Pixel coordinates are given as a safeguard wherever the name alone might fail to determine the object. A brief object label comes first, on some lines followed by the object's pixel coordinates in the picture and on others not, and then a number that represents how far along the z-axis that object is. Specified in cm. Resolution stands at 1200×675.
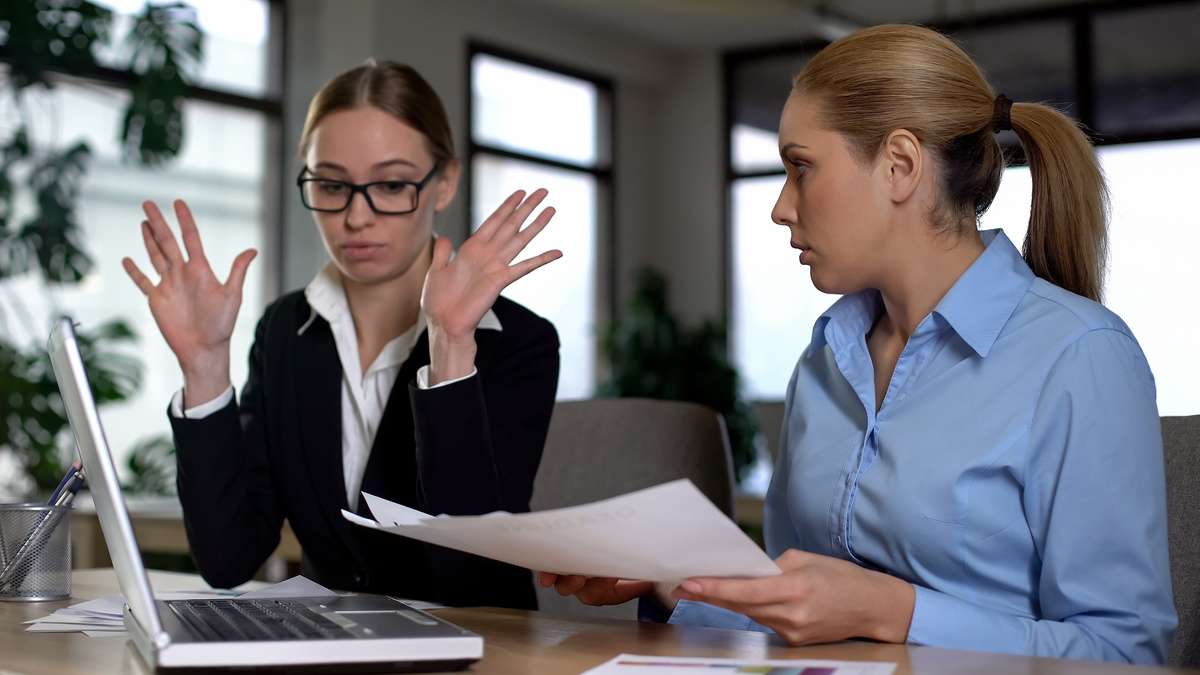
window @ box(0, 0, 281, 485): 502
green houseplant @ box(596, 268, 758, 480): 696
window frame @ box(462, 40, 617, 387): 793
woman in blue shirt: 102
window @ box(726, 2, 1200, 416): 637
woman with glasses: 132
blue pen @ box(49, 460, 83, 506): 133
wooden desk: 86
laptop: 81
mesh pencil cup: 131
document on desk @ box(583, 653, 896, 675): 83
